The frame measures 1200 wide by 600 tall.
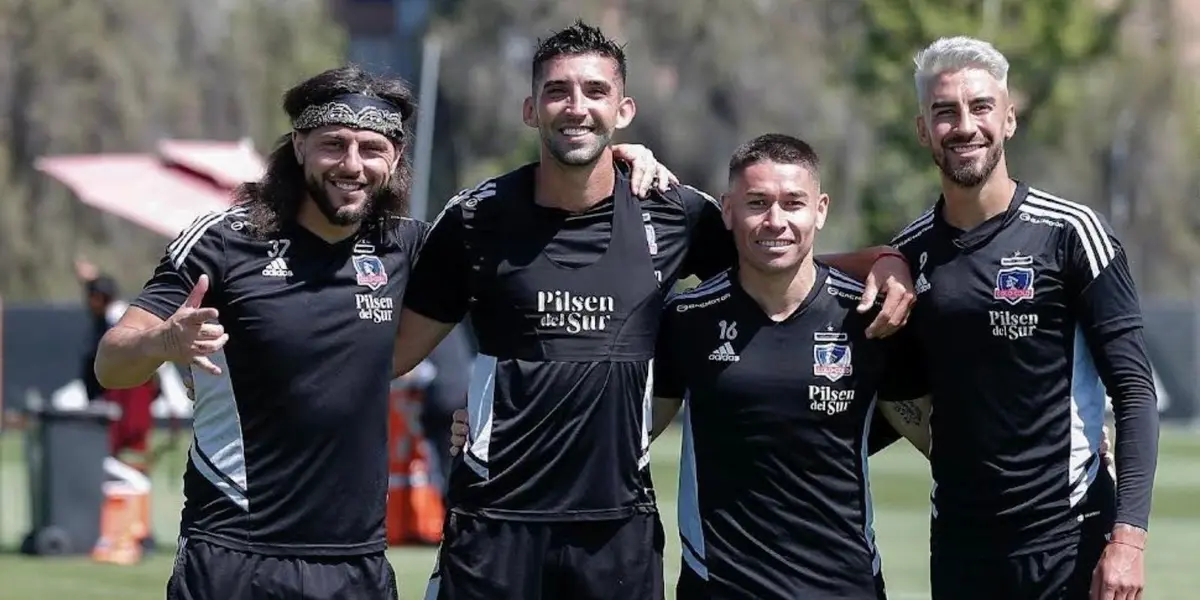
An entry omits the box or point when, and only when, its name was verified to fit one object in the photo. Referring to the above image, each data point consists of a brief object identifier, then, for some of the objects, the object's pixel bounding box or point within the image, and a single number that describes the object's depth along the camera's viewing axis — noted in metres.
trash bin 33.09
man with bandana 13.12
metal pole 95.37
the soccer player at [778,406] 13.21
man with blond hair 13.08
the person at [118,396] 33.03
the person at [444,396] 33.34
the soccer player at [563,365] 13.38
